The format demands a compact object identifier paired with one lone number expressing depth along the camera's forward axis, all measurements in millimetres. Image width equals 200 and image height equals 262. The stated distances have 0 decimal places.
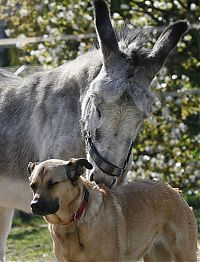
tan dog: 11484
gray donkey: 12578
